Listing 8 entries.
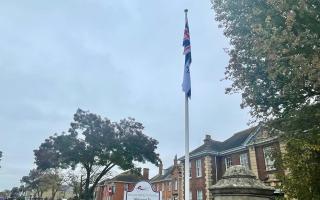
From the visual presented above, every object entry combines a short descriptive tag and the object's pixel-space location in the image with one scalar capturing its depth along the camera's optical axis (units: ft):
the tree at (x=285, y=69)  33.43
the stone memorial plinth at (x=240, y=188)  25.81
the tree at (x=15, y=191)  366.96
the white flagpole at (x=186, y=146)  33.78
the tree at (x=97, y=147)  119.14
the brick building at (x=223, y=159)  98.22
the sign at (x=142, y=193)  42.29
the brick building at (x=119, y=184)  225.76
